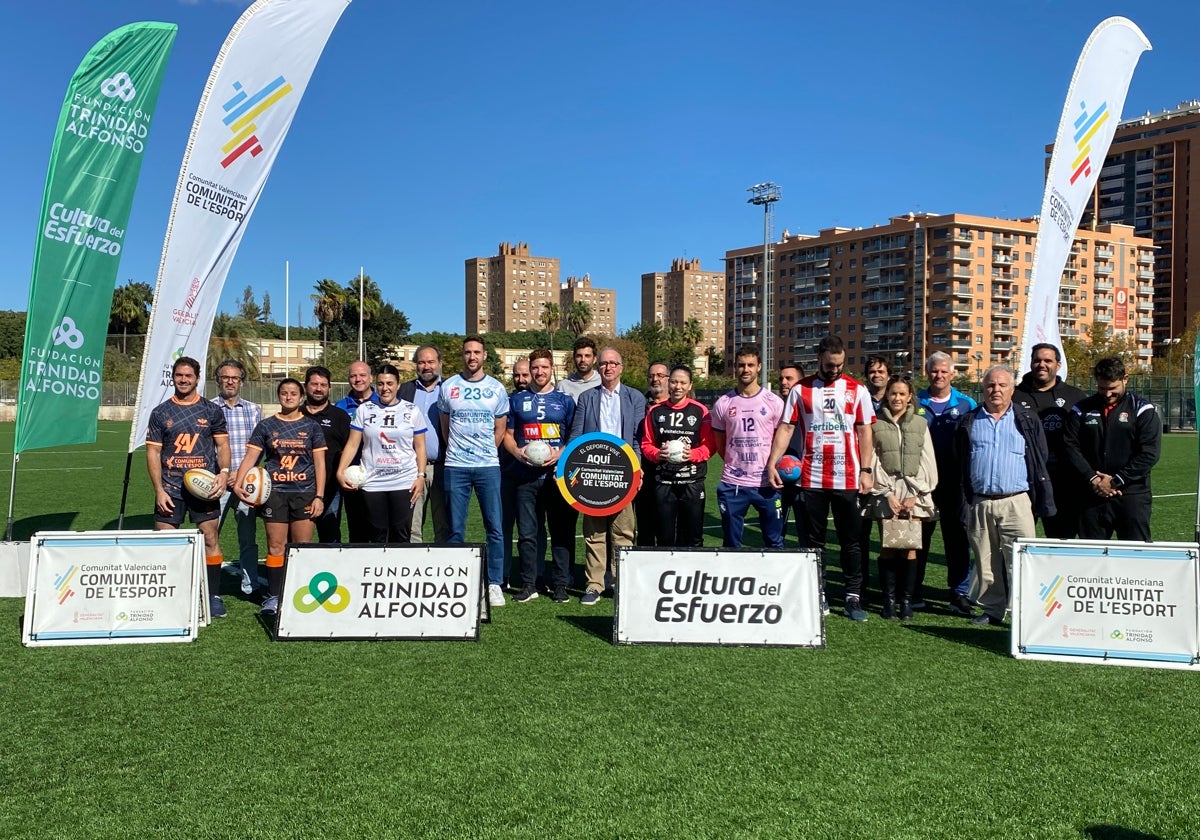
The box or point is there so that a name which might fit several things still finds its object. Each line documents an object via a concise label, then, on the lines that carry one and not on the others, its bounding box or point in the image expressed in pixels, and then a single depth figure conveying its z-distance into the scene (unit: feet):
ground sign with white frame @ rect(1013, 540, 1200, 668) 18.07
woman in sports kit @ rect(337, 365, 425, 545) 22.65
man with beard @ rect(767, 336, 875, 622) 21.68
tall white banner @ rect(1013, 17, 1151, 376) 28.76
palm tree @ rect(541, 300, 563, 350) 384.68
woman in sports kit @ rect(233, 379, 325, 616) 21.89
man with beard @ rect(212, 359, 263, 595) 24.89
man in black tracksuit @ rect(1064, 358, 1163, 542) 21.57
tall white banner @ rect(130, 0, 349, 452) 25.27
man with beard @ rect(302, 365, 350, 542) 22.95
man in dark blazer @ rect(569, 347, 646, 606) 23.81
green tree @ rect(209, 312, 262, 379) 192.95
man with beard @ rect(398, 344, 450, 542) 24.36
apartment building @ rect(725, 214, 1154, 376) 360.07
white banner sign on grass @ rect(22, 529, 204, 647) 19.43
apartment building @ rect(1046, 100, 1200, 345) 375.86
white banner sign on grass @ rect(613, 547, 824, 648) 19.26
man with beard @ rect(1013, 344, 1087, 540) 22.45
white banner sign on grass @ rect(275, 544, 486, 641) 19.71
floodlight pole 182.20
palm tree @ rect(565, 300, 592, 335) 380.17
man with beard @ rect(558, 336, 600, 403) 24.43
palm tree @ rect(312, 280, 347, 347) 266.36
